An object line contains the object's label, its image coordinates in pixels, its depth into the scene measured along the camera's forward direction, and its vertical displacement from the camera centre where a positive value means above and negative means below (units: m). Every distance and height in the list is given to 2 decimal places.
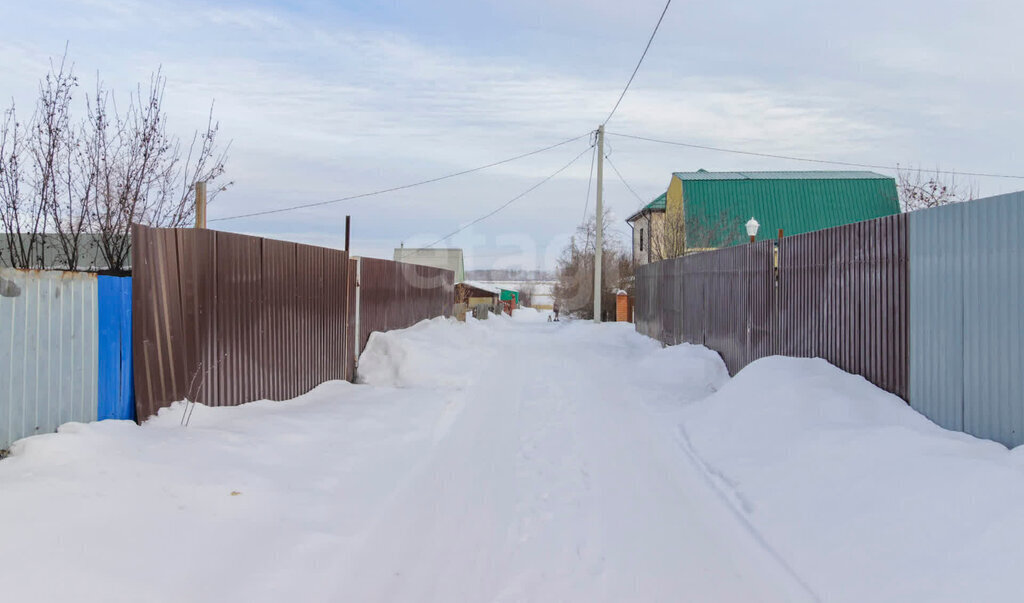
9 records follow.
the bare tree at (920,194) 25.49 +4.92
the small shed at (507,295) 62.50 +0.99
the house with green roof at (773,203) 30.75 +5.18
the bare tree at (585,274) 39.03 +2.22
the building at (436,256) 66.75 +5.14
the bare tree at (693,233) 28.59 +3.43
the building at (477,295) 40.67 +0.77
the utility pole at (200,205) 7.28 +1.15
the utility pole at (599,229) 24.52 +3.02
